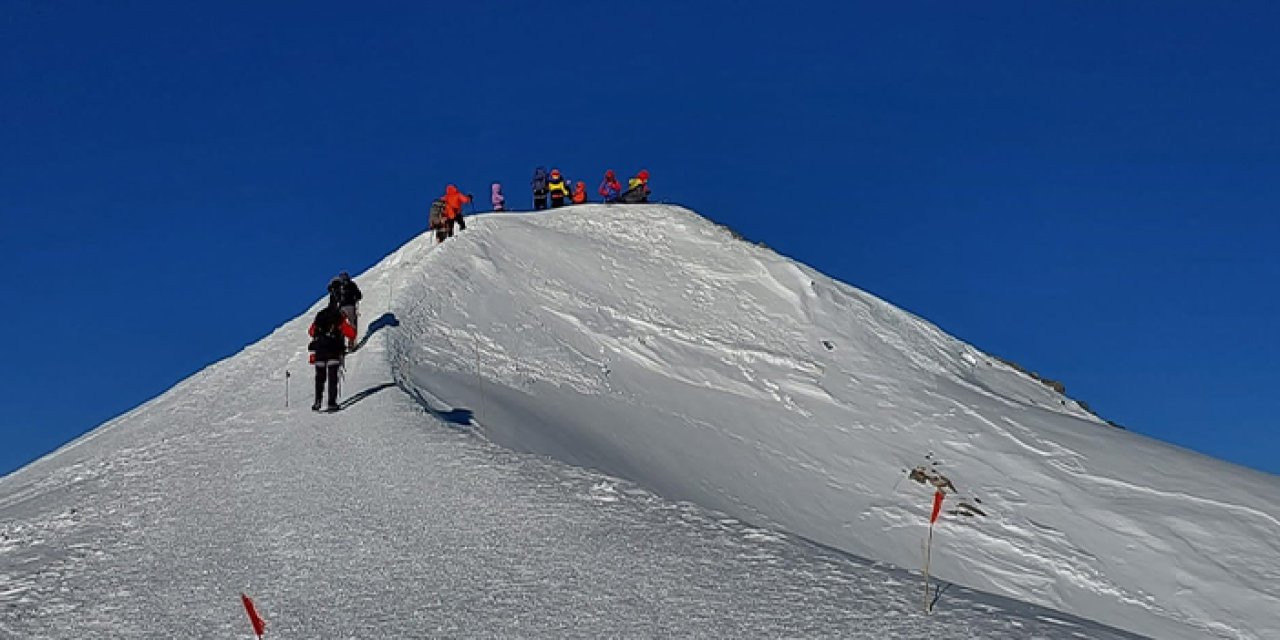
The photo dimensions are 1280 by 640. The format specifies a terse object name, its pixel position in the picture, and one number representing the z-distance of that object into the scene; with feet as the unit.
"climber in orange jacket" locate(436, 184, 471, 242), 95.91
